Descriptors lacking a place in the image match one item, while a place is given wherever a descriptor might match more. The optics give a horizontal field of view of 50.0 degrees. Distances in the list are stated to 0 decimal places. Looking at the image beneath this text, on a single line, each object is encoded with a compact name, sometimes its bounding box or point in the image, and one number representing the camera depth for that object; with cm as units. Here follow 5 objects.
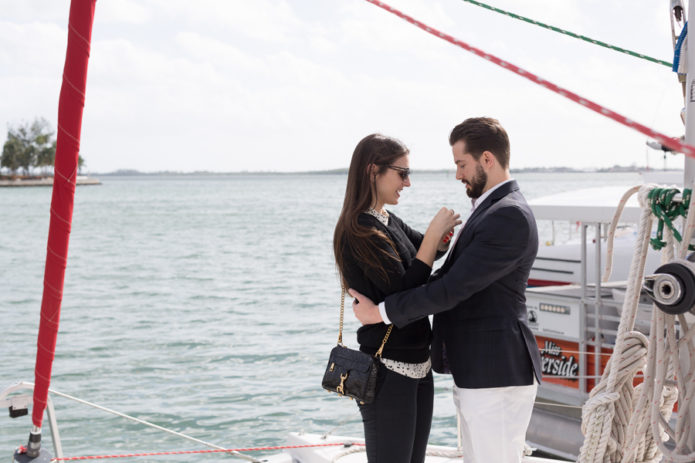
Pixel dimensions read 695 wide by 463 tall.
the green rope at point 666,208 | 200
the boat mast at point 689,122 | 201
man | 234
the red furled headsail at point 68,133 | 234
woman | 250
